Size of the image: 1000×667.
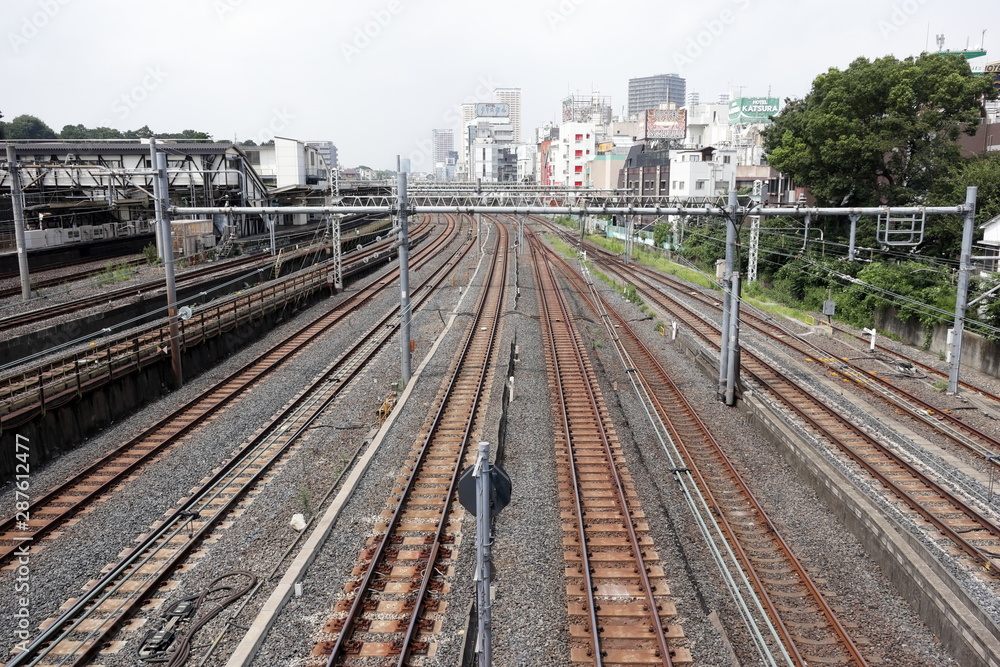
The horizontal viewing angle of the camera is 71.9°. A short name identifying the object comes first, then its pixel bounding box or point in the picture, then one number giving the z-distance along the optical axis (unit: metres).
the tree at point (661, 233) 48.91
